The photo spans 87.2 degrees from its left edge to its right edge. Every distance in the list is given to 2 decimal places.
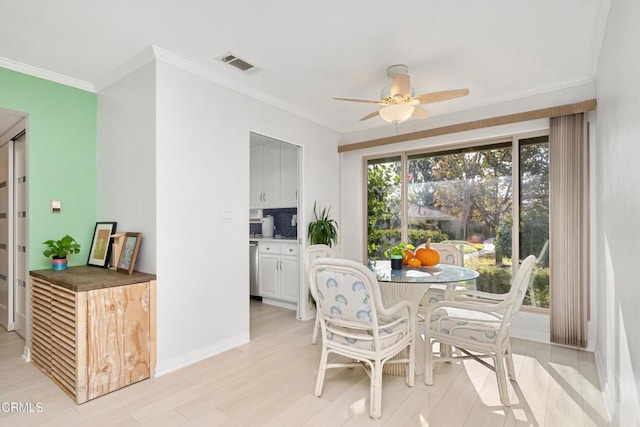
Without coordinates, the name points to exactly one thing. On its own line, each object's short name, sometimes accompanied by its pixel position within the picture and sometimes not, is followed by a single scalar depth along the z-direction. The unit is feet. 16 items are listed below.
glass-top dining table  7.67
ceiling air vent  9.02
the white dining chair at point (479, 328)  7.07
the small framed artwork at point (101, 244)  9.75
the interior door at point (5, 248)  11.53
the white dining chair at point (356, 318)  6.60
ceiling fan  8.66
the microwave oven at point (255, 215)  18.10
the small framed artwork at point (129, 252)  8.68
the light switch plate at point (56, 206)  9.73
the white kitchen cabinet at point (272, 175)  16.15
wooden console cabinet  7.41
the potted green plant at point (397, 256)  9.08
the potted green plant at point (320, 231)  13.62
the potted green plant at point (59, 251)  9.36
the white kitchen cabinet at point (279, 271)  14.47
